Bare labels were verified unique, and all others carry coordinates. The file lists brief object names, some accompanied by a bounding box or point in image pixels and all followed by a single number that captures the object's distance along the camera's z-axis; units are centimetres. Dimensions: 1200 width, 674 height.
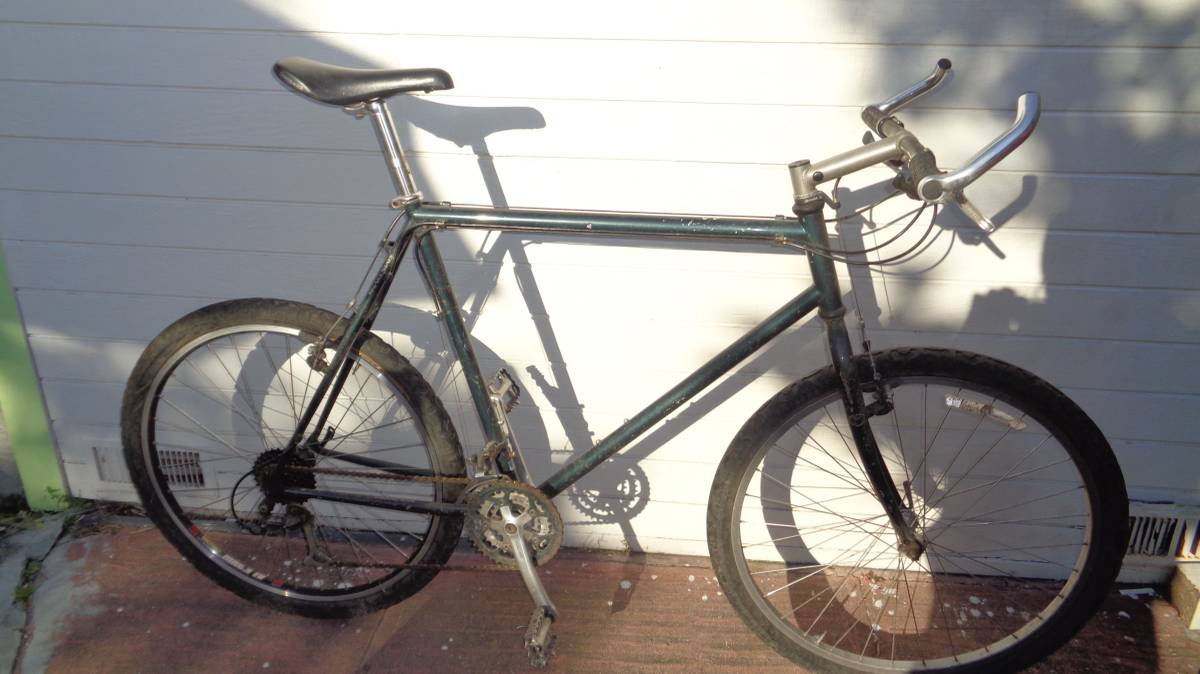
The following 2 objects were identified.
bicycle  202
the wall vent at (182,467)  294
